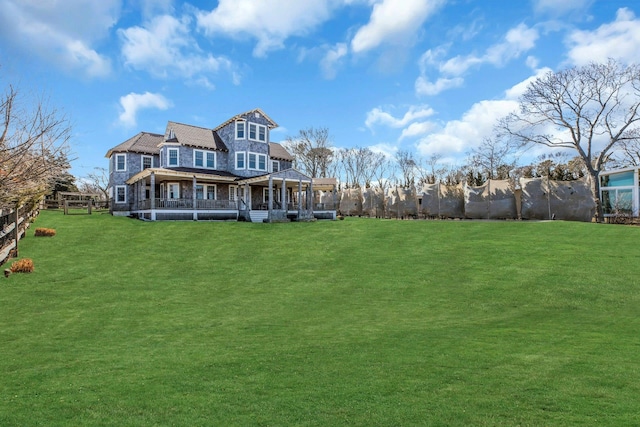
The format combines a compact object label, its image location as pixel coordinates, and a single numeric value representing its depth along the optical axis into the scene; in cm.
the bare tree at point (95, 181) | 6756
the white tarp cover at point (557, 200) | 2791
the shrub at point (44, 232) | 1950
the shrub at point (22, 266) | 1358
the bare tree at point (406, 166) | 7250
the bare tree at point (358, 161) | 7312
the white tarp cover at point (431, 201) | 3359
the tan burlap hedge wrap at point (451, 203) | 3306
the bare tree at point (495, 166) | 5524
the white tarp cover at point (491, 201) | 3036
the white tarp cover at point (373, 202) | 4100
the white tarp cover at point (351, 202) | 4406
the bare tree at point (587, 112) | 3253
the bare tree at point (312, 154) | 6388
